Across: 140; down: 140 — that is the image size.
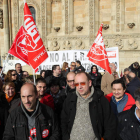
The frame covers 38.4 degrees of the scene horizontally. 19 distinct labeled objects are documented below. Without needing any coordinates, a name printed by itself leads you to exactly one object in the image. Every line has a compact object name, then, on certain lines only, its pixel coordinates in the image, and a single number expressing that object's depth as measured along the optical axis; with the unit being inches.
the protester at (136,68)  329.1
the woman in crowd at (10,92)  157.2
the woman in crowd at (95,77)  286.2
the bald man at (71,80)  163.3
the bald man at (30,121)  101.1
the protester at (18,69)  259.5
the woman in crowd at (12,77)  207.6
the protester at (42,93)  148.9
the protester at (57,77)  211.4
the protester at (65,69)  322.3
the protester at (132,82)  176.8
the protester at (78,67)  306.0
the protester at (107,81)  234.6
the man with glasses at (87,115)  109.2
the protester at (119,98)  145.3
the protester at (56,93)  167.1
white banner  404.2
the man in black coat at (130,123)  102.6
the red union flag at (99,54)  227.5
